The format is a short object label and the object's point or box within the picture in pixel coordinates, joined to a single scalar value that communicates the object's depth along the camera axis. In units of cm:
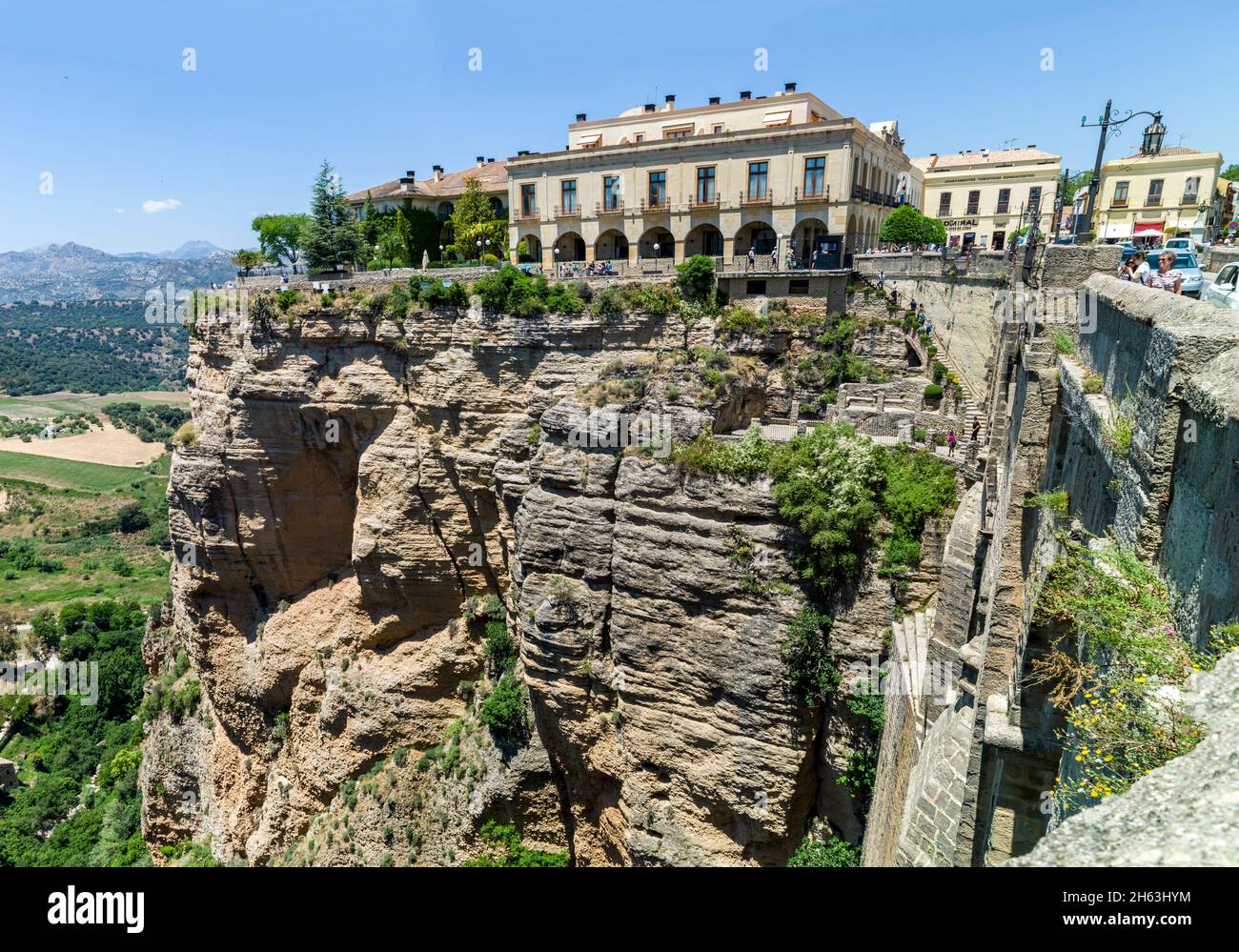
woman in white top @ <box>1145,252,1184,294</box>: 1168
